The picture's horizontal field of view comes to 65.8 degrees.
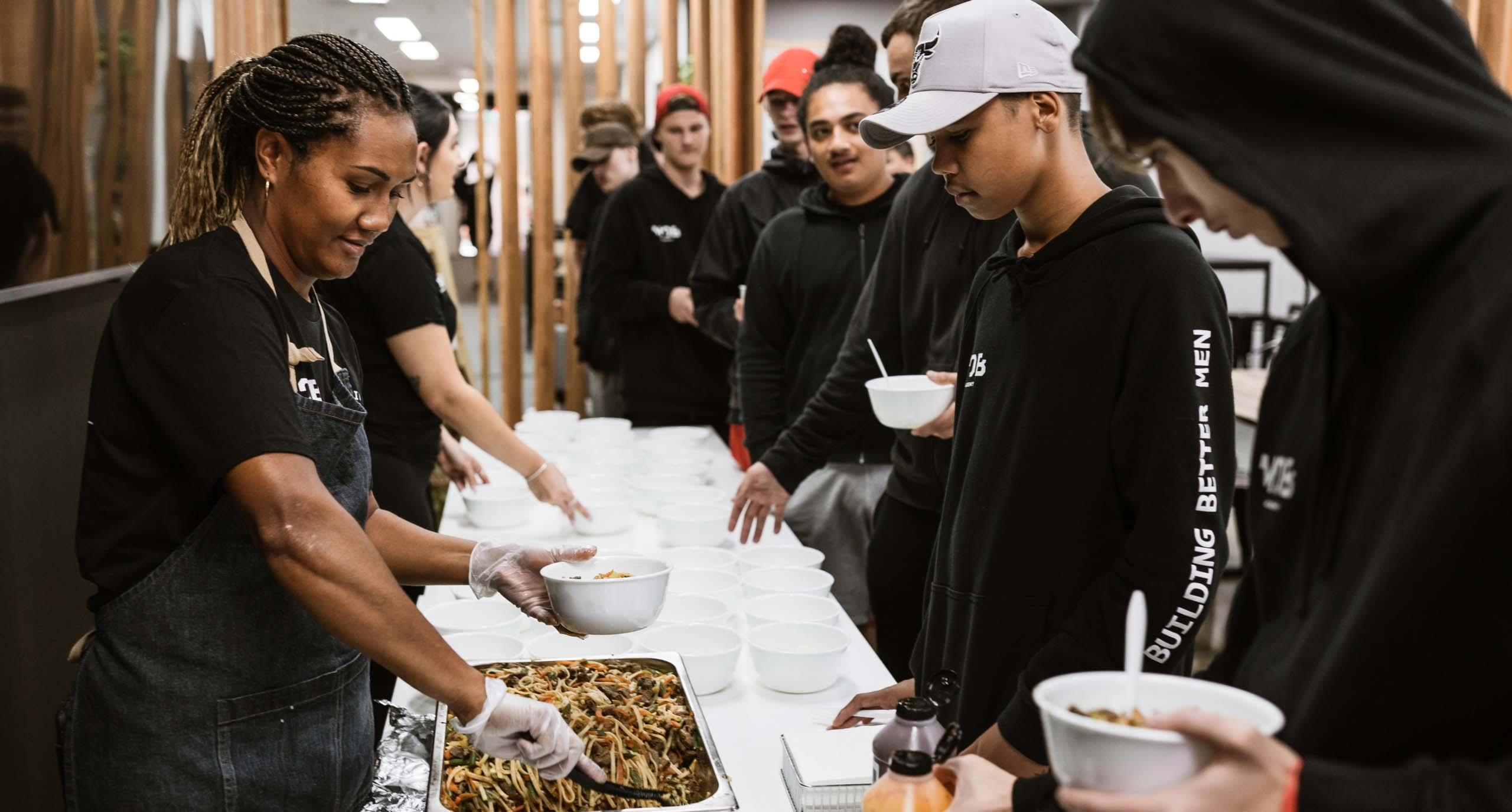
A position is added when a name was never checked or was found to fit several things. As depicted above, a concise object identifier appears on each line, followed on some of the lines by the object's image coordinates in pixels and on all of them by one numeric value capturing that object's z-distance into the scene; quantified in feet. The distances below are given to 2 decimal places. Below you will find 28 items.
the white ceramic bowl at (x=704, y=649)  5.88
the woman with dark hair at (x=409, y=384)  8.44
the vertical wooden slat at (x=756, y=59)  17.94
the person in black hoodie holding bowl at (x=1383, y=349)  2.35
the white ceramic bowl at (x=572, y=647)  6.18
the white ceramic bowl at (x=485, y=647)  6.21
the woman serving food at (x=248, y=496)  4.19
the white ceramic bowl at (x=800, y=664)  5.88
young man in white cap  4.33
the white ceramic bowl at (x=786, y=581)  7.35
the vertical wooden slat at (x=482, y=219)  17.30
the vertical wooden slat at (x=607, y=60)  17.89
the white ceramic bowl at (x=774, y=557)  7.70
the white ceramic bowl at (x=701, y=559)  7.59
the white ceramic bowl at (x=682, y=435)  12.26
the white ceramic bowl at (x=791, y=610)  6.63
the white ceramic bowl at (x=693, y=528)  8.44
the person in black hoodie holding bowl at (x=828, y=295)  9.89
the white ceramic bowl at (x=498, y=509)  9.13
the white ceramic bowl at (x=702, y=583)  7.33
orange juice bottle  3.36
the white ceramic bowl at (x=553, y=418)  12.48
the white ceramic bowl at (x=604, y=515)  8.89
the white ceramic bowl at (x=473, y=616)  6.68
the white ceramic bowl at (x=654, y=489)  9.49
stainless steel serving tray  4.39
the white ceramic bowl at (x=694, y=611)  6.59
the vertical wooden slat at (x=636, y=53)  17.84
